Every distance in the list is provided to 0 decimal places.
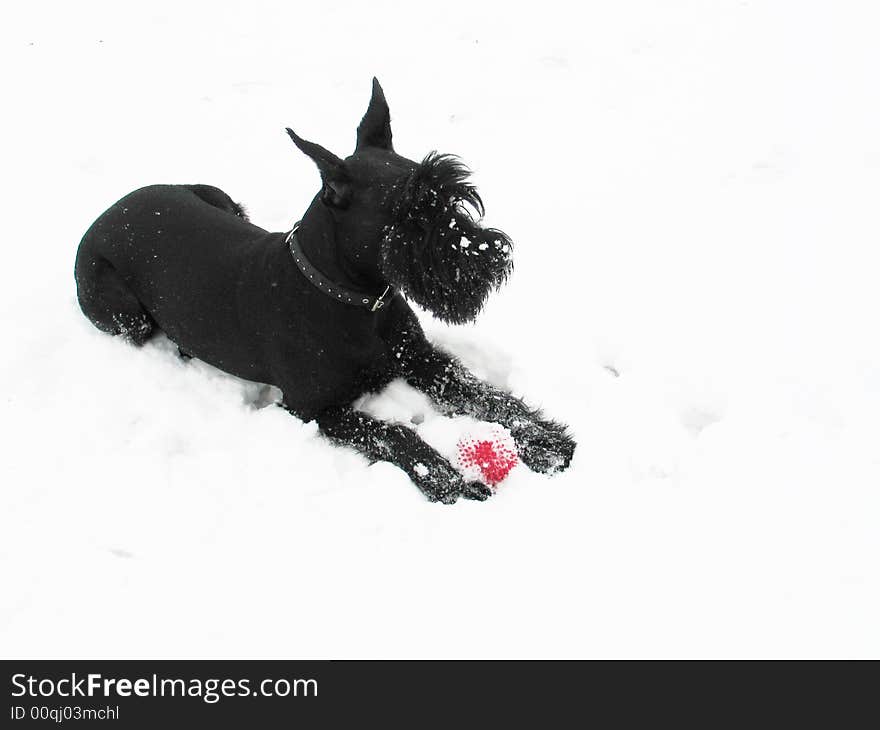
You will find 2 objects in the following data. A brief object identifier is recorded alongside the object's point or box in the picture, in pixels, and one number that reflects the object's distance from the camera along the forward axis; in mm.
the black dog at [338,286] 2686
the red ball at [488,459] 3018
